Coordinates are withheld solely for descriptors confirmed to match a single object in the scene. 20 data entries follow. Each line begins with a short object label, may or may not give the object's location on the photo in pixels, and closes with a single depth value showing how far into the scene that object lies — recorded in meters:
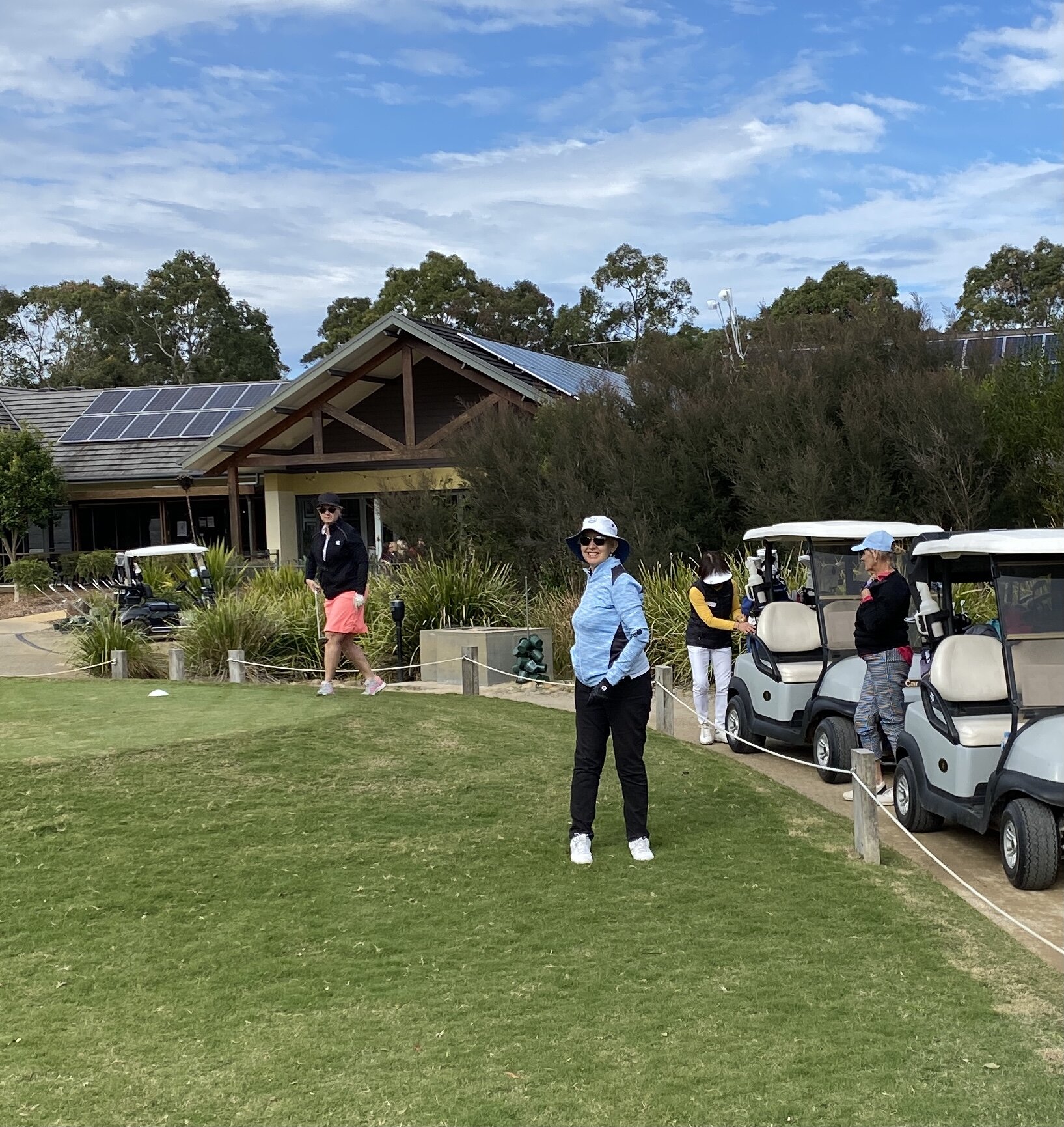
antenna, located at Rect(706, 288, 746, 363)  18.48
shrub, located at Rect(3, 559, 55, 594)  27.17
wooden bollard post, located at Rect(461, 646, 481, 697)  12.38
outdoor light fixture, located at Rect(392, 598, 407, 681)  14.41
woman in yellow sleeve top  10.04
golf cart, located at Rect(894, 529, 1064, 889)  6.18
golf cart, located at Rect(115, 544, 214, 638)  17.83
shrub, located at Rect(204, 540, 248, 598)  19.10
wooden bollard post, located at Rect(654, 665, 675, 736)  10.59
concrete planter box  13.74
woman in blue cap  7.96
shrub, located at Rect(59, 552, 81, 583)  29.61
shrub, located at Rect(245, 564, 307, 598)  17.22
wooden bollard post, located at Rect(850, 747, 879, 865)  6.53
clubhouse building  24.89
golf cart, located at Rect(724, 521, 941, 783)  9.15
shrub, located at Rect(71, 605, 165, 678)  14.72
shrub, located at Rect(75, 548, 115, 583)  28.56
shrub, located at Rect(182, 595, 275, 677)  14.84
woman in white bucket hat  6.28
